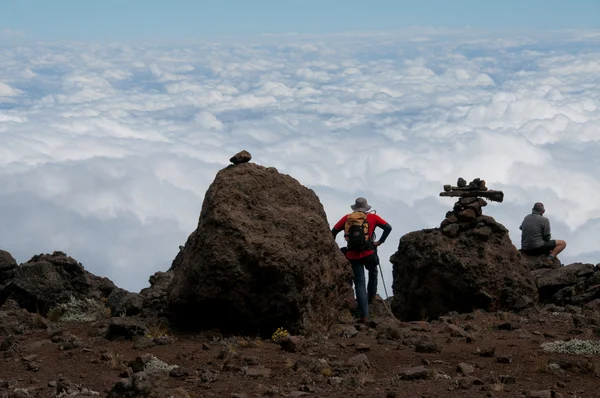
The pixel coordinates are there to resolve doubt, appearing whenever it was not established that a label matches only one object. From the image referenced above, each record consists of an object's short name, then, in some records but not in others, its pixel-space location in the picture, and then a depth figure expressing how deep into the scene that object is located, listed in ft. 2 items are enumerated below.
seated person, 75.41
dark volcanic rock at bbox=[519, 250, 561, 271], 75.56
